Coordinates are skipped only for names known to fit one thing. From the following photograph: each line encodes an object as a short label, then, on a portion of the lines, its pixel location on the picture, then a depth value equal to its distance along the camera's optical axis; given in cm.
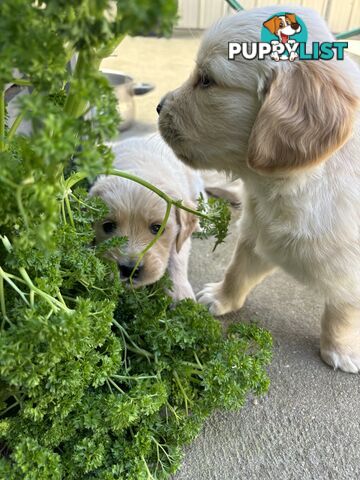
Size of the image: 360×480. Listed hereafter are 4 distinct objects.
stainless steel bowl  68
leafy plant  14
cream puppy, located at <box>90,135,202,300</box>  35
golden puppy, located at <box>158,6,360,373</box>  25
